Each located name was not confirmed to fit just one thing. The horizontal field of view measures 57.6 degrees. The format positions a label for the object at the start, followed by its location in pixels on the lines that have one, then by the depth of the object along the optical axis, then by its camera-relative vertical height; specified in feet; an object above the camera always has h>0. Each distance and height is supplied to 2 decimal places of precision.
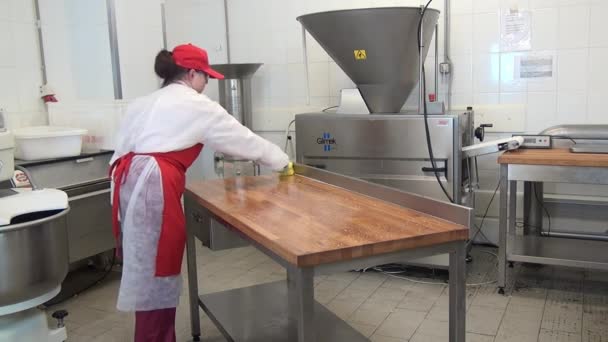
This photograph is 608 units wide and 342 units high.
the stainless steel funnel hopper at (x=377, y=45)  9.95 +0.84
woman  7.25 -1.09
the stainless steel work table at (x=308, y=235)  4.92 -1.35
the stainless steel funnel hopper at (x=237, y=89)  13.43 +0.19
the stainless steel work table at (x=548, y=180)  9.02 -1.93
